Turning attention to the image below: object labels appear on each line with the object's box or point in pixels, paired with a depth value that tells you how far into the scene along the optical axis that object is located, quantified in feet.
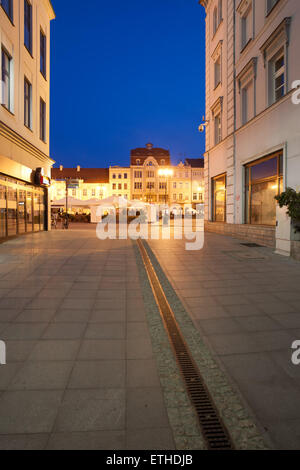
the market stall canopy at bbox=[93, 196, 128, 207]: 90.02
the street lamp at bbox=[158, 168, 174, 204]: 100.95
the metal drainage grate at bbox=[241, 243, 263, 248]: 41.06
